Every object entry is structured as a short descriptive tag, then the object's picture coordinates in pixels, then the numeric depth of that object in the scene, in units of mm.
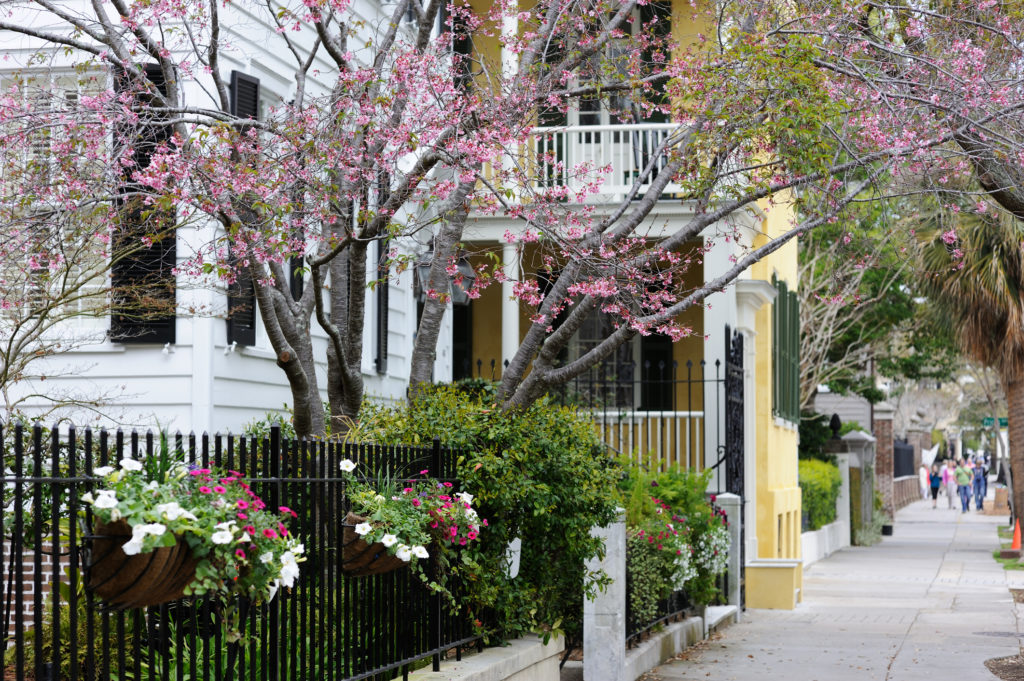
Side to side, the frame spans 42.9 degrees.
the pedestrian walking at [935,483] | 53425
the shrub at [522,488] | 8273
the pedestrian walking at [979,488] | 51094
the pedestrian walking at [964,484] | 48416
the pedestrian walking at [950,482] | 52625
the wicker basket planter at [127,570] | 4359
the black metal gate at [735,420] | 15648
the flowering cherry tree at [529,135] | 8656
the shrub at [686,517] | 12188
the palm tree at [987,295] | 22375
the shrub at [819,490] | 25062
